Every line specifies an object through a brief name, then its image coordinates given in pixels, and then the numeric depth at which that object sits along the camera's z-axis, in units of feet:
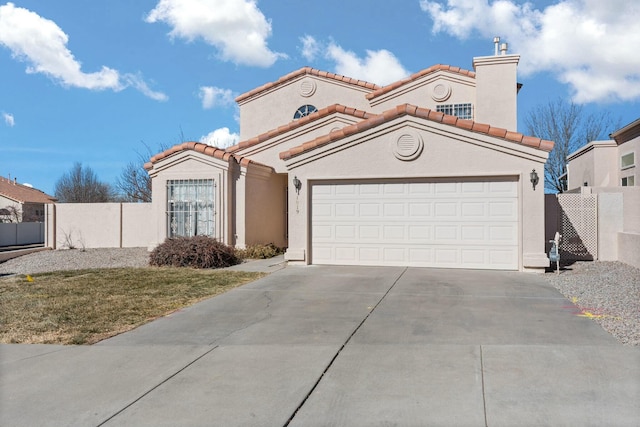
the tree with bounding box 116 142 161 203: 103.89
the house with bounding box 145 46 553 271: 41.14
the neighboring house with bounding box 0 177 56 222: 132.05
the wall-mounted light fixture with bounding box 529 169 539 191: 40.24
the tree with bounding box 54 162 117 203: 157.28
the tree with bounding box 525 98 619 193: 114.21
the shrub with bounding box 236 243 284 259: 51.47
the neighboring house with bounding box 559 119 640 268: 46.63
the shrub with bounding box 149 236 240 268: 45.93
